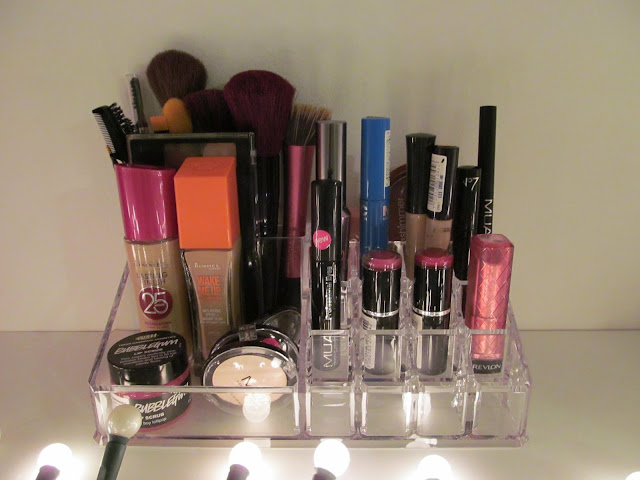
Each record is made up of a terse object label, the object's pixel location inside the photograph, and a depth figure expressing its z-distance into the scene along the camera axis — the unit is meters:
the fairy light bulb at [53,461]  0.47
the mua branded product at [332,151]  0.56
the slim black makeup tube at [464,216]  0.56
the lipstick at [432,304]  0.53
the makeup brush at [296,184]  0.60
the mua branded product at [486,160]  0.56
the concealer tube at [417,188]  0.57
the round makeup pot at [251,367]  0.53
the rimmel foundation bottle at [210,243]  0.53
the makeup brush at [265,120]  0.56
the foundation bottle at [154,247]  0.53
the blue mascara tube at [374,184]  0.57
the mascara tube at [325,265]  0.51
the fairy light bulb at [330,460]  0.46
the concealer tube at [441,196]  0.55
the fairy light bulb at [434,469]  0.48
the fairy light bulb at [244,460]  0.46
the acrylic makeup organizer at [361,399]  0.52
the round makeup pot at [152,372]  0.52
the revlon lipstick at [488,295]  0.52
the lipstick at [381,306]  0.53
